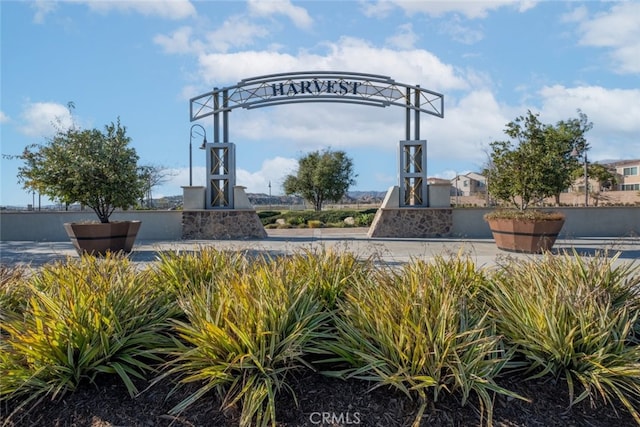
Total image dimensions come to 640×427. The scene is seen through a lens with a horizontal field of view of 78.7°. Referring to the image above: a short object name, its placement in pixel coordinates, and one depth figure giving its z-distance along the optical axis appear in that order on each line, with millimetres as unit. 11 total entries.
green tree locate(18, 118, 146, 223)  8711
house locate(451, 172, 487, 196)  63806
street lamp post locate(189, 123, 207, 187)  15945
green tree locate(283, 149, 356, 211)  28484
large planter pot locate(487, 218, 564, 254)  8648
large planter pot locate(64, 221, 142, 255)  8773
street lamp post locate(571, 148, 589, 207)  15301
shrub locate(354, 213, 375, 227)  19875
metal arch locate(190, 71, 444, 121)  12742
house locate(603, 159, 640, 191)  51812
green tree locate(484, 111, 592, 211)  9656
